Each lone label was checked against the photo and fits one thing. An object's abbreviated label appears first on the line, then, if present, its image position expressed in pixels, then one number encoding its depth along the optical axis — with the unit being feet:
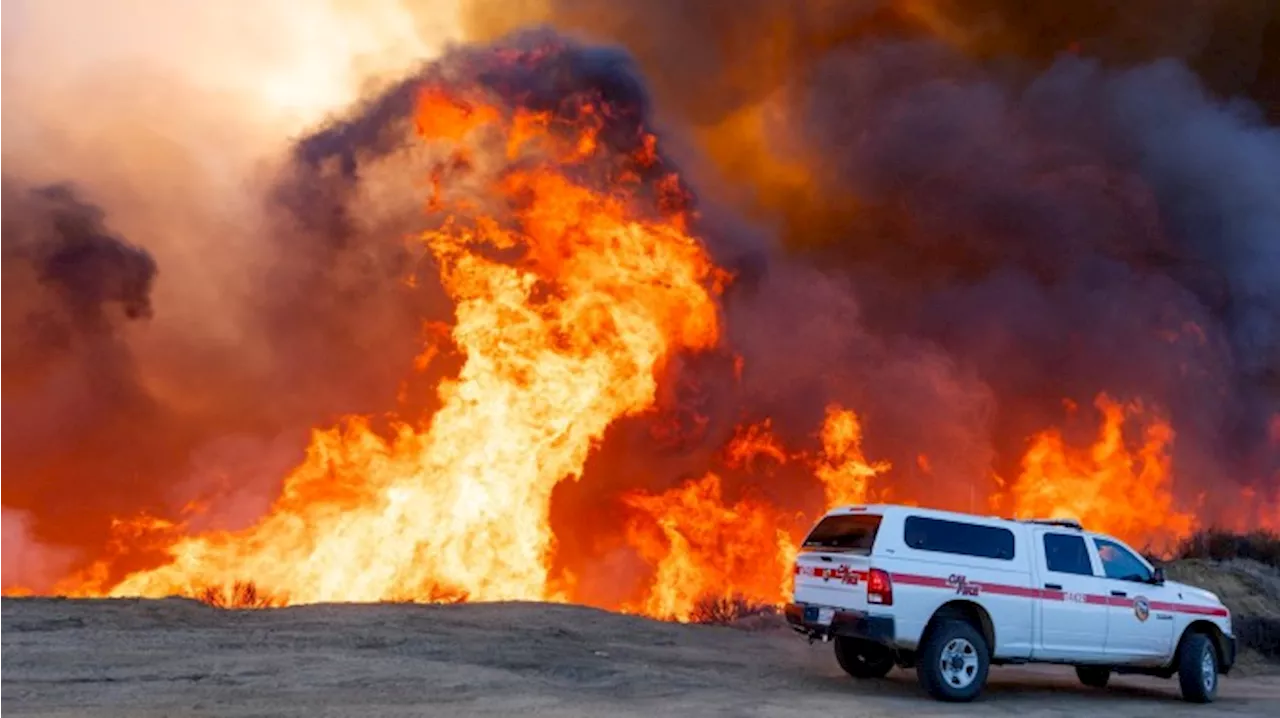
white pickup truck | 41.19
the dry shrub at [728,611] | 66.33
